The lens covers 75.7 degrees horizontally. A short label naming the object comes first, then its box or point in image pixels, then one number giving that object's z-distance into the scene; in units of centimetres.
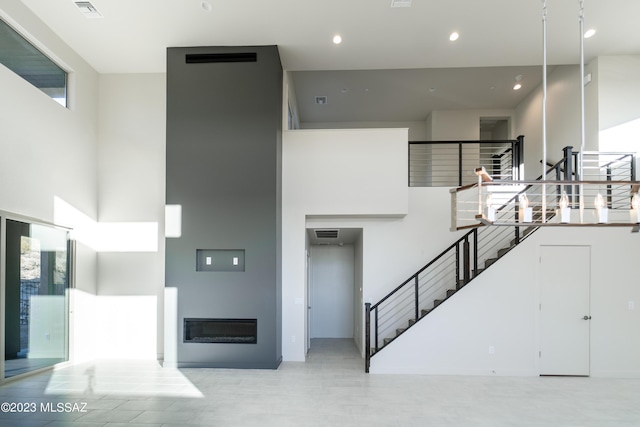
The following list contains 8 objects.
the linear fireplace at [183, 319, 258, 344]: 655
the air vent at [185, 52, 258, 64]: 679
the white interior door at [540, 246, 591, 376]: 636
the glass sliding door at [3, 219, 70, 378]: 563
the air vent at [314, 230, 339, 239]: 793
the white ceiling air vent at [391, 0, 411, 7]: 564
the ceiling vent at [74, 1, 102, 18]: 569
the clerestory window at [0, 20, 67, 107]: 555
